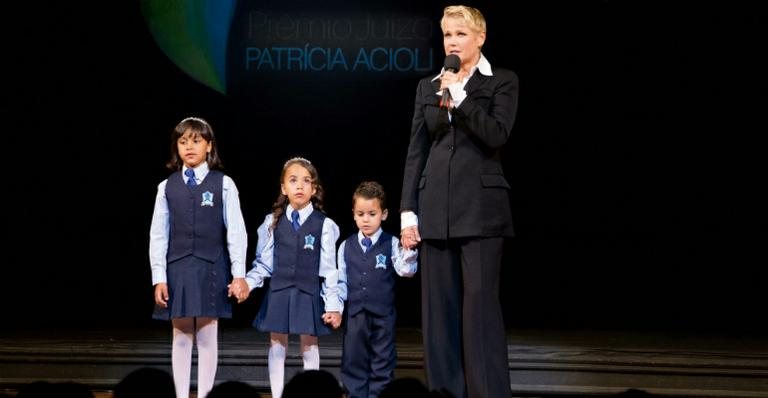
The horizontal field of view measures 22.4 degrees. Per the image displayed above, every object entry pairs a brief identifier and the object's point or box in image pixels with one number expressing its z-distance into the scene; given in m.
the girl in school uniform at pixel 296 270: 8.99
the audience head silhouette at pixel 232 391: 6.23
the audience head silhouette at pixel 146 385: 6.41
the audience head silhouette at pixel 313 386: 6.41
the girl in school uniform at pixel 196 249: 8.74
